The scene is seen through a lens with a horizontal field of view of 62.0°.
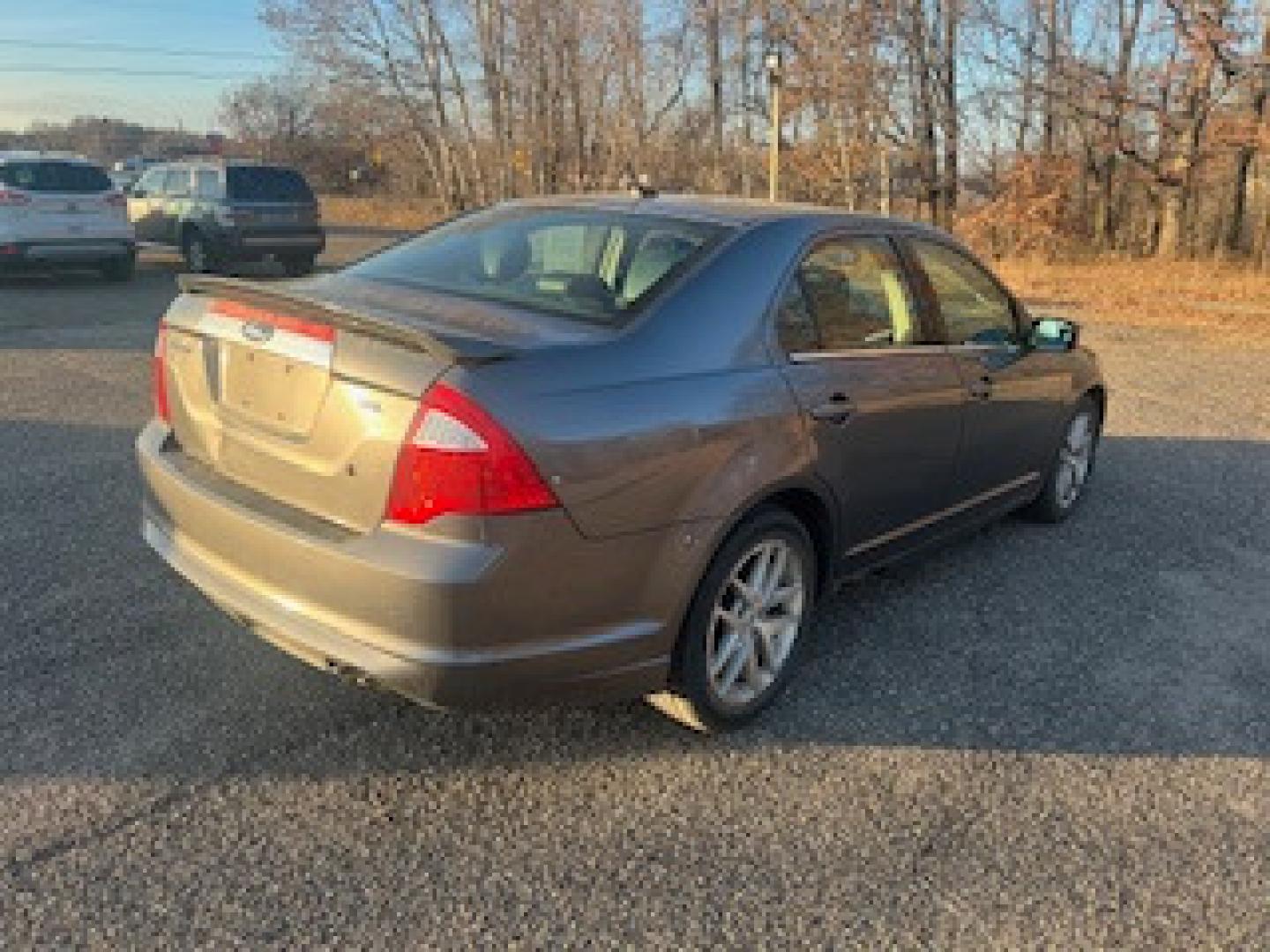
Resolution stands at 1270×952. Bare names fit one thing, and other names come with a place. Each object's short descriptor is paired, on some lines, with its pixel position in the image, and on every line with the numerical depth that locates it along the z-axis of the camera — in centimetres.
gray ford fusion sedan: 258
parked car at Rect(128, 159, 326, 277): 1596
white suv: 1356
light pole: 1925
